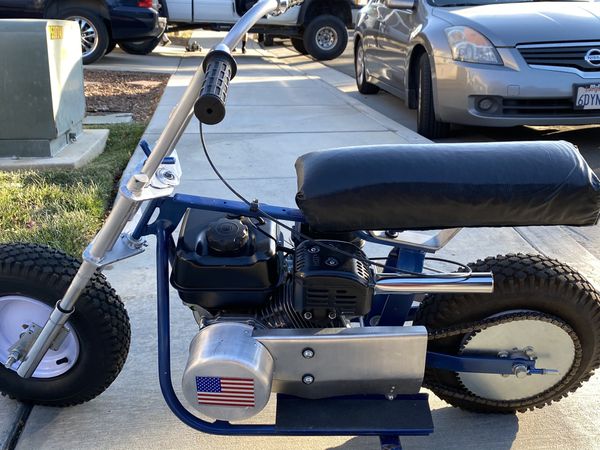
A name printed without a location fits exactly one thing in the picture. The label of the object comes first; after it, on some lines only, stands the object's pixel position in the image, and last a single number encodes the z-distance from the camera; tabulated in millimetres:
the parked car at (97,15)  10250
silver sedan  5250
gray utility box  4891
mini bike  1957
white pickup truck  12023
